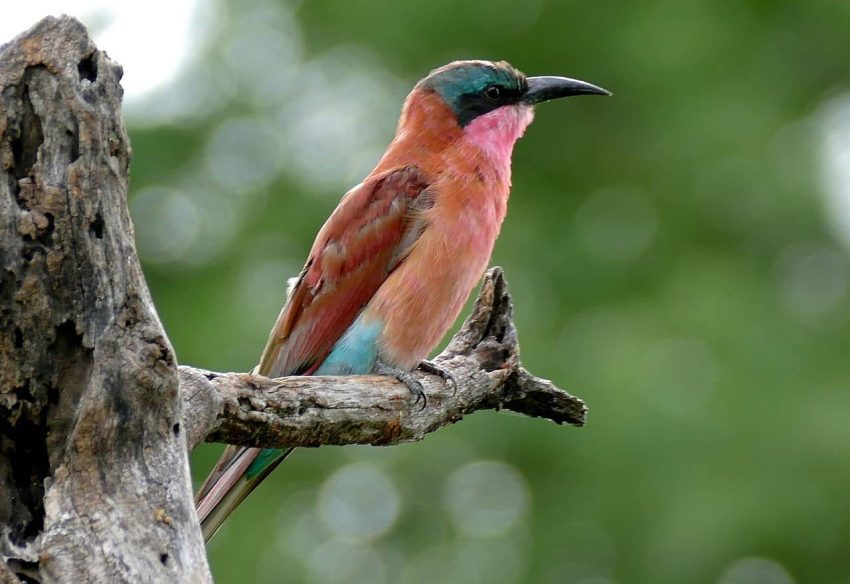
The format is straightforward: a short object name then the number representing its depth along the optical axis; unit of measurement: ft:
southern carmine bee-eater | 31.09
